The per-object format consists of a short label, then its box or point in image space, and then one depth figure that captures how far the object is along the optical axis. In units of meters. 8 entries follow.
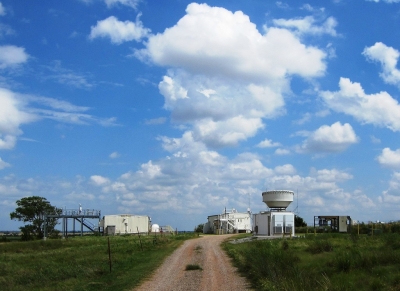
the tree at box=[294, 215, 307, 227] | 75.44
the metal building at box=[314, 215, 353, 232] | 54.66
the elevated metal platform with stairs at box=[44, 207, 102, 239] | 80.79
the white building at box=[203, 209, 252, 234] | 75.19
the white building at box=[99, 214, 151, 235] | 83.81
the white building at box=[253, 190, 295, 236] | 50.34
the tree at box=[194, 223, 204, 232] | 91.74
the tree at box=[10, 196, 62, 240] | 83.50
